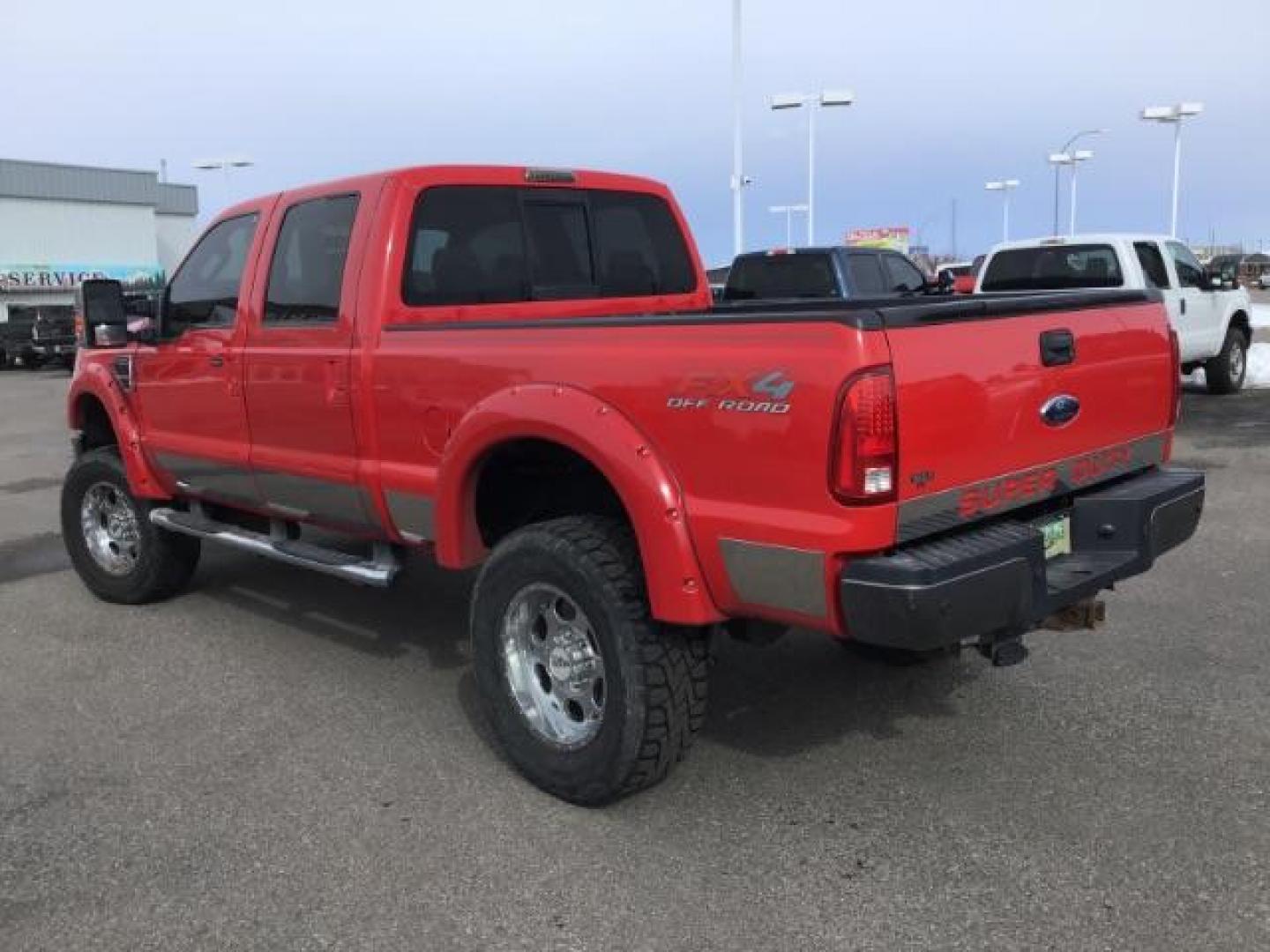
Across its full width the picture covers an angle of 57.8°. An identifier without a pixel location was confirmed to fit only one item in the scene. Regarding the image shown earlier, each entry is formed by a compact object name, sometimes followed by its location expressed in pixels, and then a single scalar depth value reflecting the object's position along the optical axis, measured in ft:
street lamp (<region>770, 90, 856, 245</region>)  91.71
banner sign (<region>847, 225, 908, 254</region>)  176.55
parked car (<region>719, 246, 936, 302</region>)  42.47
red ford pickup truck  9.81
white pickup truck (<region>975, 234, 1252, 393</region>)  40.60
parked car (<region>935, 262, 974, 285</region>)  60.47
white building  146.61
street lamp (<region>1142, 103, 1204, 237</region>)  107.34
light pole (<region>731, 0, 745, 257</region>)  79.05
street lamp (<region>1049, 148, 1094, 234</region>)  139.44
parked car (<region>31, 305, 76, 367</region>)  89.97
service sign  145.07
